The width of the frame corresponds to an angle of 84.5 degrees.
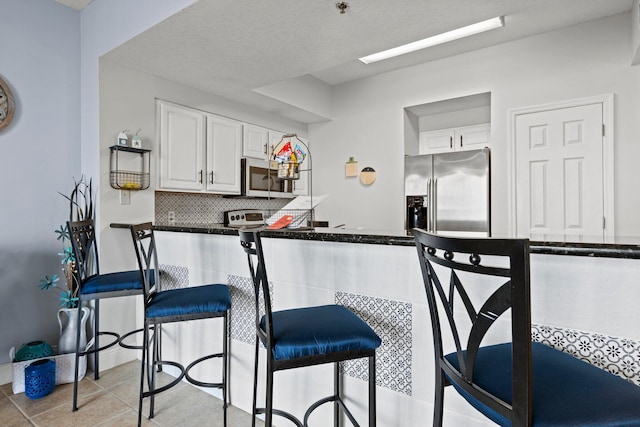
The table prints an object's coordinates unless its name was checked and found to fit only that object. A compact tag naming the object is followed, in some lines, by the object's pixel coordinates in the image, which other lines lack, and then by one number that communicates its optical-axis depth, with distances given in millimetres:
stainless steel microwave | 3830
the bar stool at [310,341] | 1202
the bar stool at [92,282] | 2158
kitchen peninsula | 1079
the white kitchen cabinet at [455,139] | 4234
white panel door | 3045
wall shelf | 2711
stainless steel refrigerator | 3498
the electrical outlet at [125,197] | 2773
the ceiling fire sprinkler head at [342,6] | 2055
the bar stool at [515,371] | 725
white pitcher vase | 2509
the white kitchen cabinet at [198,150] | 3113
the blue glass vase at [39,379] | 2230
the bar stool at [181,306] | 1703
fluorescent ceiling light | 3043
